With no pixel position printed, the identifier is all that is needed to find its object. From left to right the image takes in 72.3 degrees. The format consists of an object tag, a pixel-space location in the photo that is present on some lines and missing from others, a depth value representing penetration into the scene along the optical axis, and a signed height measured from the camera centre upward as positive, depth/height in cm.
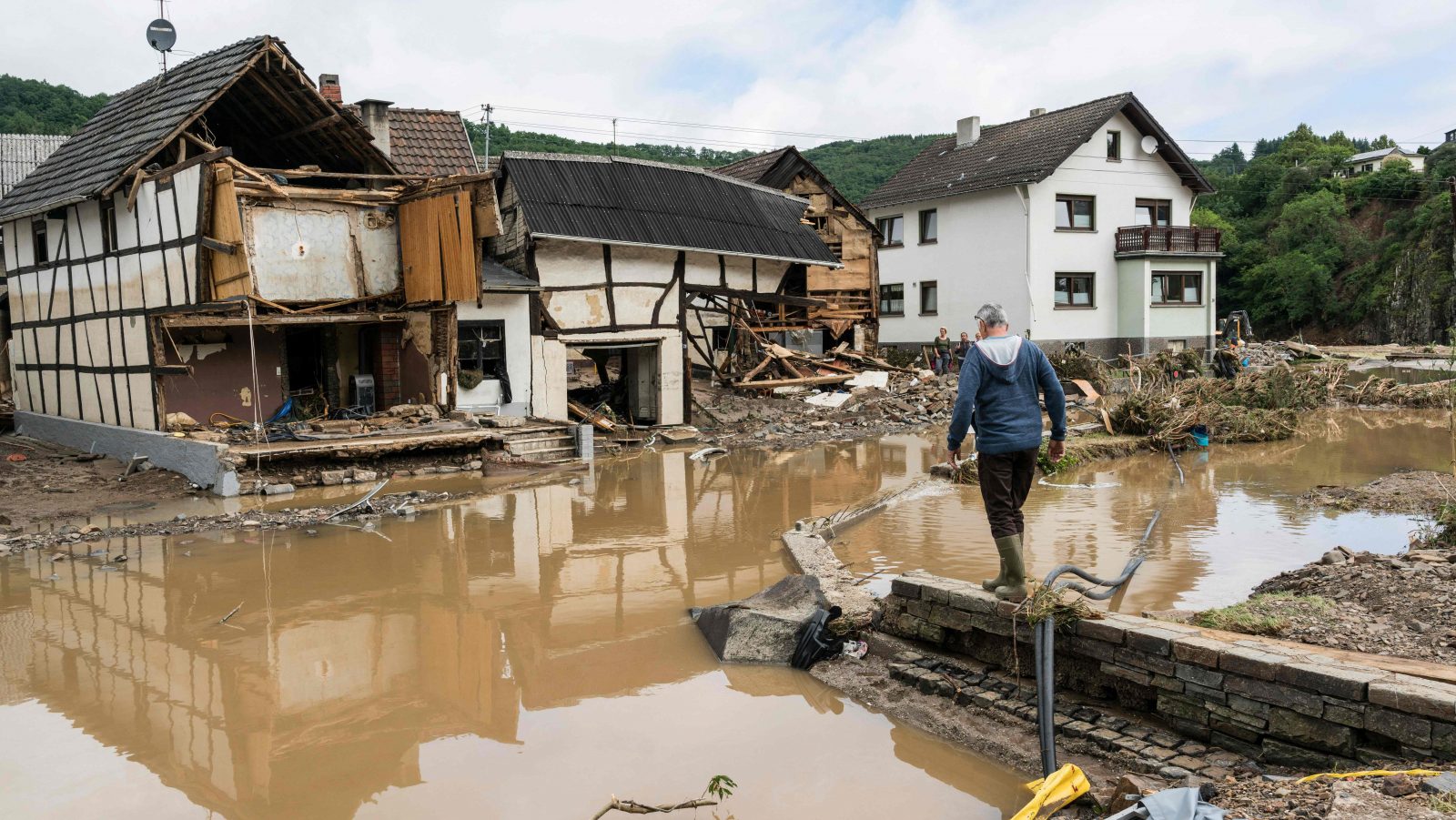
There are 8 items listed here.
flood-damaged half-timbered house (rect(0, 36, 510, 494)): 1541 +133
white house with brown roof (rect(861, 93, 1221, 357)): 3188 +263
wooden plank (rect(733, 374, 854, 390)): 2394 -144
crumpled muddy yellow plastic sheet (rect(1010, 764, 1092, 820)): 471 -229
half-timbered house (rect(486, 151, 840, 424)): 1953 +138
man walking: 643 -66
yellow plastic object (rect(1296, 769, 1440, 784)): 421 -202
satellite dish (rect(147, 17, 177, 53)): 1788 +555
